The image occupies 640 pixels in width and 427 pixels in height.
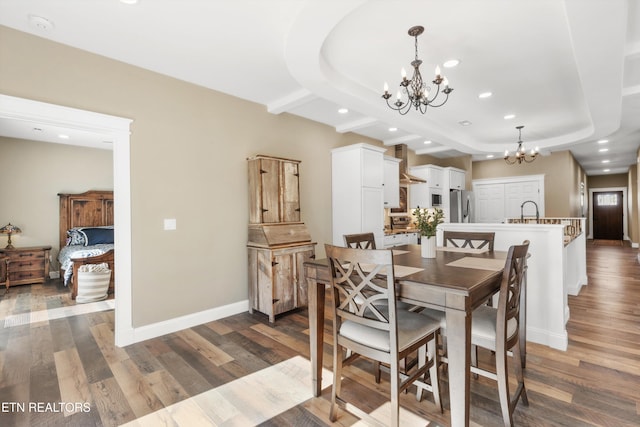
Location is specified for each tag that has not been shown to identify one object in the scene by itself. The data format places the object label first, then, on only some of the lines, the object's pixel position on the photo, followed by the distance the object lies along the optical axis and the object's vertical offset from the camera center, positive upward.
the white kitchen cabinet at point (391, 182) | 5.57 +0.59
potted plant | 2.32 -0.15
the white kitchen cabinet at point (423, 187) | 6.70 +0.58
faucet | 7.32 +0.10
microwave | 6.82 +0.34
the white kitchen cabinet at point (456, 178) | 7.22 +0.84
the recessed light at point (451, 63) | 3.01 +1.51
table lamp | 5.23 -0.18
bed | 4.83 -0.22
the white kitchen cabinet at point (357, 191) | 4.75 +0.37
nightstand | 5.19 -0.80
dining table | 1.49 -0.44
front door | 11.93 -0.22
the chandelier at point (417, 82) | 2.36 +1.06
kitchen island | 2.73 -0.63
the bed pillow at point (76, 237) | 5.66 -0.35
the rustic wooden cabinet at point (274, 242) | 3.57 -0.33
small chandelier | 5.48 +1.11
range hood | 6.30 +1.08
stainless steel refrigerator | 7.23 +0.15
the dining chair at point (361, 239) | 2.70 -0.24
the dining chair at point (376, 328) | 1.56 -0.67
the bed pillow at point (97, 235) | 5.68 -0.33
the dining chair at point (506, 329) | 1.65 -0.68
